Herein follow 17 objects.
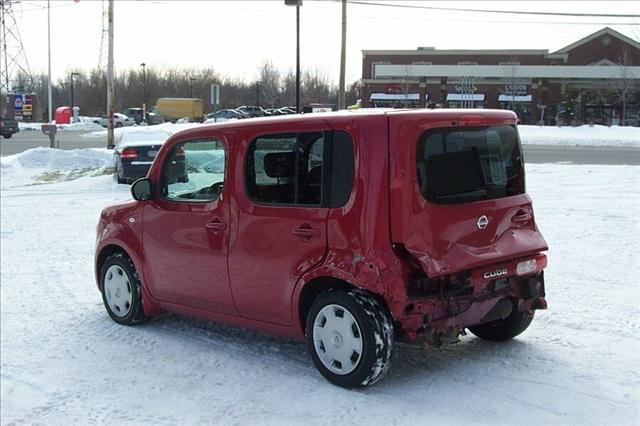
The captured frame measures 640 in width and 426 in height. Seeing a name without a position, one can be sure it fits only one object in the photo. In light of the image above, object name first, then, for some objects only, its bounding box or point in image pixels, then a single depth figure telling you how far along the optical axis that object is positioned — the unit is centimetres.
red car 405
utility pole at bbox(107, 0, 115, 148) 2423
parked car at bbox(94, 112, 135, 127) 5938
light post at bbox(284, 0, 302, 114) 2177
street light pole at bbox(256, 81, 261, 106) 7759
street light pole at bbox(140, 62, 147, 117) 8336
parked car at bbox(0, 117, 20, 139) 4003
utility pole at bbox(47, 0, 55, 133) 5308
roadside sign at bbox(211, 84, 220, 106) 2258
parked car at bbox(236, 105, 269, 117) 6011
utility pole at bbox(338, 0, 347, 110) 2439
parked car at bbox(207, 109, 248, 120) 5781
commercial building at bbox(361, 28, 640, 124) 5450
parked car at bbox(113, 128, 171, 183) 1606
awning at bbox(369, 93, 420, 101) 5408
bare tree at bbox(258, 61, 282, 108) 7360
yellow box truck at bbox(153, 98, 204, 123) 6500
